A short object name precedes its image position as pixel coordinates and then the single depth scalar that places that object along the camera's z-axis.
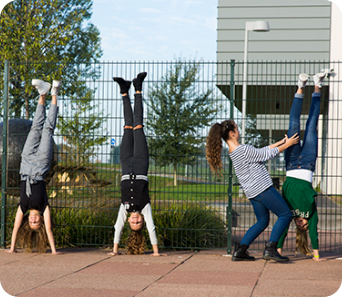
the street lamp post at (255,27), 12.45
